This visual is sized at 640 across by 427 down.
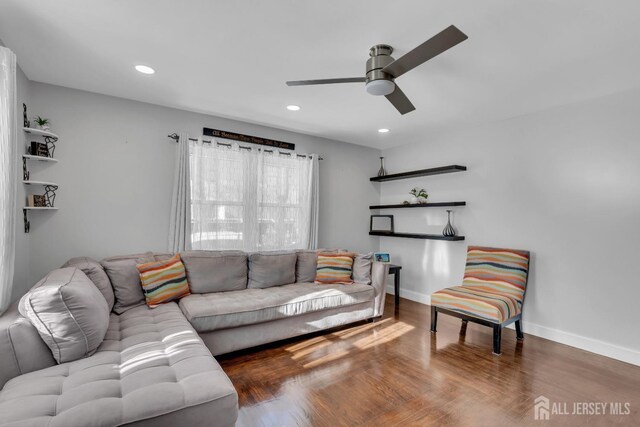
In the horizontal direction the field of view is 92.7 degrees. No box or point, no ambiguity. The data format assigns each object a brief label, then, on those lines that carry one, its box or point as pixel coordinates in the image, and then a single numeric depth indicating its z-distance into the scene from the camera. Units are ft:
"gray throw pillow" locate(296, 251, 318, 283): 12.31
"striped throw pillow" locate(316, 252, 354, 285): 12.00
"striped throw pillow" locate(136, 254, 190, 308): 8.91
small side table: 14.02
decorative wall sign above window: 12.06
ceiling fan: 5.90
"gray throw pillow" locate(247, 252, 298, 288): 11.27
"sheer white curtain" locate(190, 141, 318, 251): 11.77
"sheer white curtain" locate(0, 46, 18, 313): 6.09
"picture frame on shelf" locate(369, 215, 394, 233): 16.92
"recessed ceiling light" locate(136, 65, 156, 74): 8.24
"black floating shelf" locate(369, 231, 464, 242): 13.08
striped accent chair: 9.46
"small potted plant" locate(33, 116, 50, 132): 8.89
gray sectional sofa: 4.21
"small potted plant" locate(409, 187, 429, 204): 14.72
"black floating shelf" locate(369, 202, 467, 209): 13.14
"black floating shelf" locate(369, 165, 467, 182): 13.07
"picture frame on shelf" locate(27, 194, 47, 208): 8.71
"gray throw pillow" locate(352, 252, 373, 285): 12.17
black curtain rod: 11.24
